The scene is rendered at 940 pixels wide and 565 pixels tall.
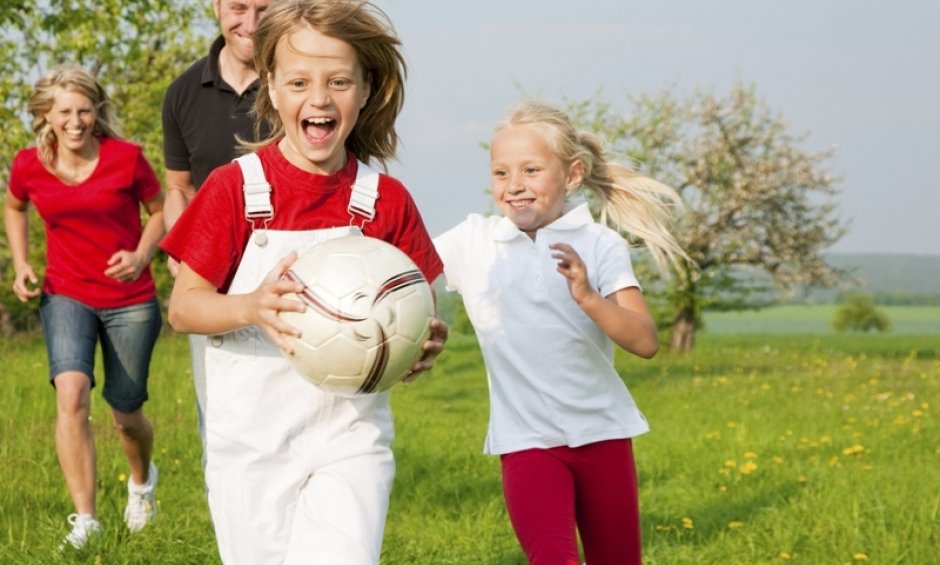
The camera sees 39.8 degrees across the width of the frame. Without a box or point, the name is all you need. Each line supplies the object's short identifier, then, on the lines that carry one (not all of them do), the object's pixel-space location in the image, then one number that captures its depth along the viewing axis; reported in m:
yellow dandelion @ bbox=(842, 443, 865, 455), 9.50
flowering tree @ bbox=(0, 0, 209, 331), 20.89
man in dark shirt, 6.05
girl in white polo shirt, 4.81
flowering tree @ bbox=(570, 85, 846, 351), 27.70
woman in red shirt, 6.90
